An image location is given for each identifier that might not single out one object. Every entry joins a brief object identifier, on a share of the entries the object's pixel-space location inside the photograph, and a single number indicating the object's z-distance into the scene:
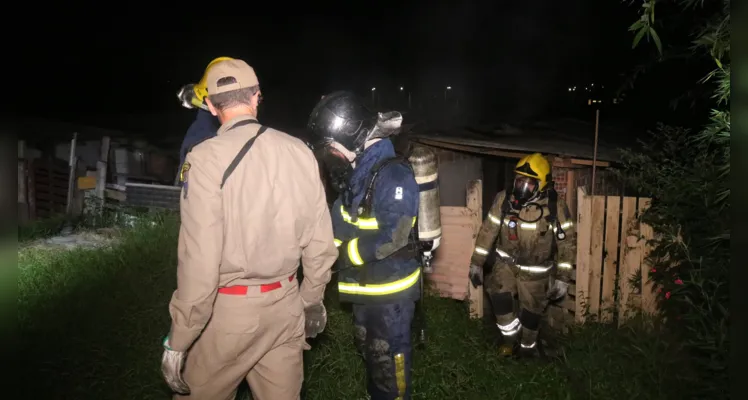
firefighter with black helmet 3.65
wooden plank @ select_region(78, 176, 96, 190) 11.12
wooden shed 6.59
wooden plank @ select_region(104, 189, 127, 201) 10.90
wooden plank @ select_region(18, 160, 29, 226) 12.52
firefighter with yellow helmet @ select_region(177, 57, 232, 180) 5.30
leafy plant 4.01
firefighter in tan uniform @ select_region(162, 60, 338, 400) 2.62
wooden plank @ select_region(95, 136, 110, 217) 11.16
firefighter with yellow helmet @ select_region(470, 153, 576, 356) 5.65
